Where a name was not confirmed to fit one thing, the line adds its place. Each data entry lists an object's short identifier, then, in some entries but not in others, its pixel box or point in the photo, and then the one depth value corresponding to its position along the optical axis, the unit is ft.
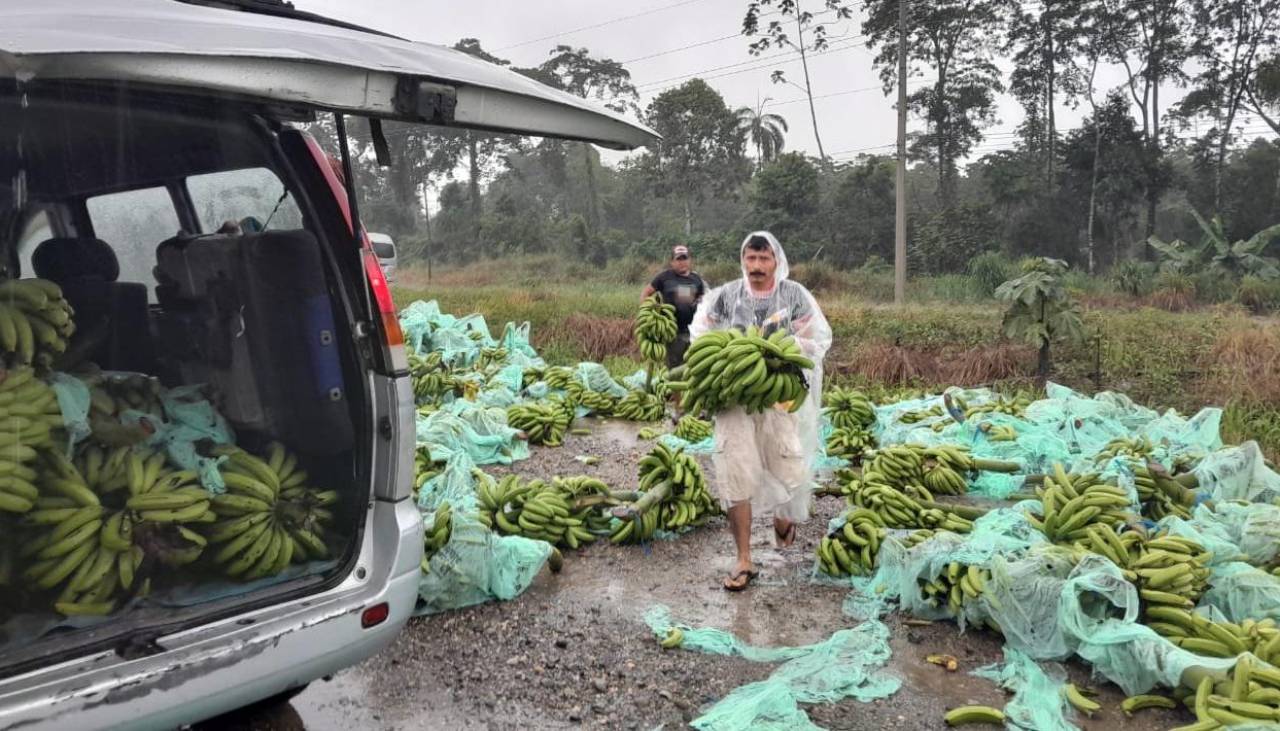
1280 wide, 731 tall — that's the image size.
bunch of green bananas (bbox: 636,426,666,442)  27.58
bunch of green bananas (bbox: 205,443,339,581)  8.91
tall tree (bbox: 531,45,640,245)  131.44
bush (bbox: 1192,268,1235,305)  55.67
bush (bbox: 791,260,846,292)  77.36
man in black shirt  29.55
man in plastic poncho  15.64
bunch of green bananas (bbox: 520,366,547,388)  34.94
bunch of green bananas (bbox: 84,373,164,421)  8.36
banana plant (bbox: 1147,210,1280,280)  59.31
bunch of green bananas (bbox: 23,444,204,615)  7.73
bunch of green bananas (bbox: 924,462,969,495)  19.43
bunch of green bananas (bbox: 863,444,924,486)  18.99
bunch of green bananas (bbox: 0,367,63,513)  7.48
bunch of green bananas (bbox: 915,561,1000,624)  13.43
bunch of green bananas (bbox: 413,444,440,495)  20.95
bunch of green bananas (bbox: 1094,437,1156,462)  18.39
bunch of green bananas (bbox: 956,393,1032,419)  24.84
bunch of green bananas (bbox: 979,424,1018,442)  21.67
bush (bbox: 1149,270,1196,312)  55.42
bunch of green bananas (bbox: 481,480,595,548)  17.48
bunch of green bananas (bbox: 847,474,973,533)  16.47
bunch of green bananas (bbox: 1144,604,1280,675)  11.42
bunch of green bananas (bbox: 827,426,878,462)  24.11
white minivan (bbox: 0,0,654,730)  7.21
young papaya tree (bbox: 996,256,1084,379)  33.17
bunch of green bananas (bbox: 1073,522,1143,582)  13.51
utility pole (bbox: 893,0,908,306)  67.15
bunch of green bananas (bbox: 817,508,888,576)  15.70
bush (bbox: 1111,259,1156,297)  58.80
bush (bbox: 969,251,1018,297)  66.28
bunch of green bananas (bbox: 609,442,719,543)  17.90
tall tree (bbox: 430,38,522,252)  131.44
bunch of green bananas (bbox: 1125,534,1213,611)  12.69
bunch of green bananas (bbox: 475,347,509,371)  39.06
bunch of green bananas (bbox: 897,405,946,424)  25.70
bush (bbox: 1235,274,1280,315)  53.98
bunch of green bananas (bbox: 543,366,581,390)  33.47
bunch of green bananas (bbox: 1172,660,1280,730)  10.06
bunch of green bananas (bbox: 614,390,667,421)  31.09
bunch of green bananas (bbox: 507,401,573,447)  27.71
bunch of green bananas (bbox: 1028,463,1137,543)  14.49
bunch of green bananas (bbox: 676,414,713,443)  26.27
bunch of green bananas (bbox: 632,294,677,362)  28.32
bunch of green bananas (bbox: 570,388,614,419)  31.68
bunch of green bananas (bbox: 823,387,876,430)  25.79
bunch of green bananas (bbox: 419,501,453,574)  14.58
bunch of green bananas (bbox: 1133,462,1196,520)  16.61
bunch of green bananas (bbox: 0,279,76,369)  7.70
